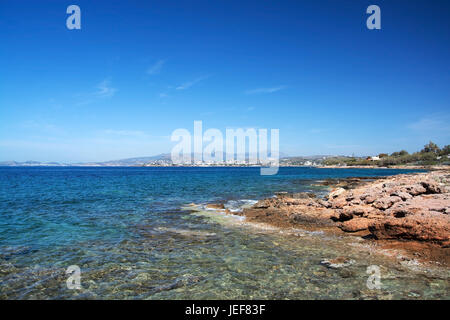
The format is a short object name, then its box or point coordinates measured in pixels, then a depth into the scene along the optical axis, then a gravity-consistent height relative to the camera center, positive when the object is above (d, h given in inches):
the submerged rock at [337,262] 310.0 -132.1
